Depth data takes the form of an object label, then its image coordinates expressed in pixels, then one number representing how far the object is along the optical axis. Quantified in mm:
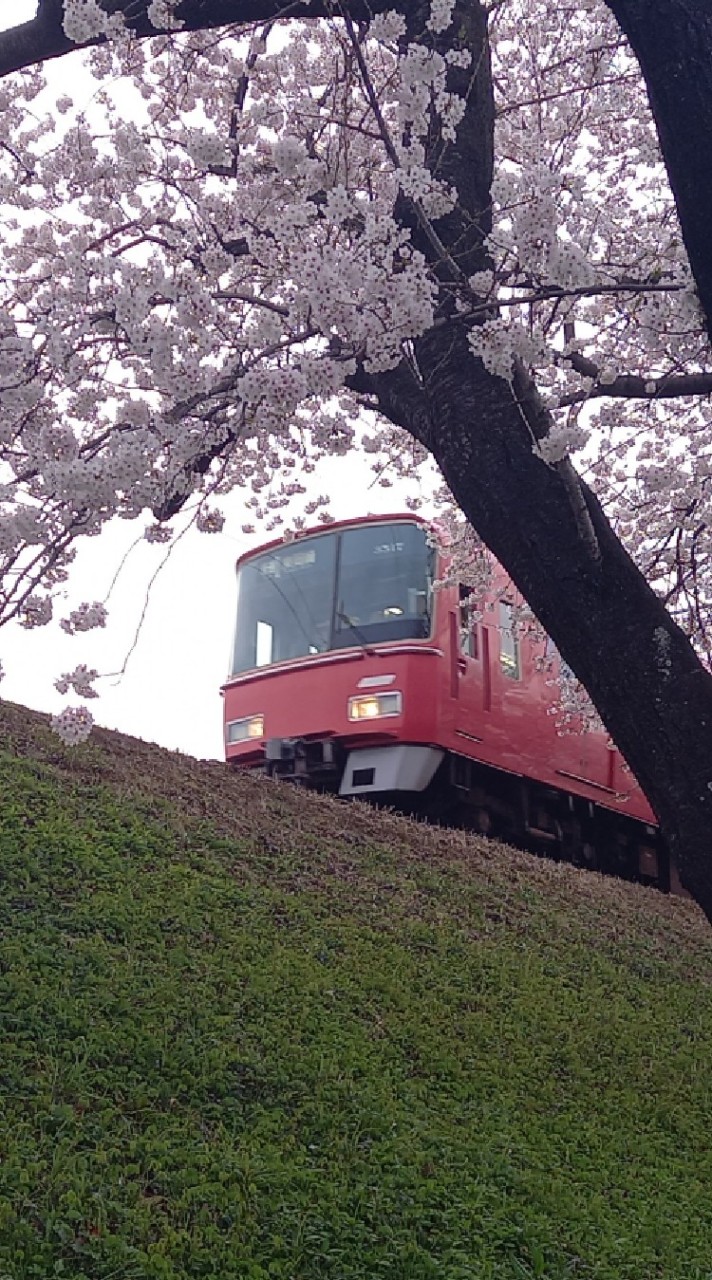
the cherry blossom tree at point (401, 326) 3361
